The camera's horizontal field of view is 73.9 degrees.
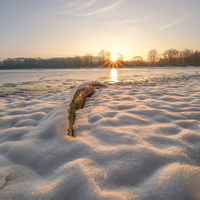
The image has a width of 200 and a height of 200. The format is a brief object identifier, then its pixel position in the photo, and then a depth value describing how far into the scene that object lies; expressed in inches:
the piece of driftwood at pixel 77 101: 66.2
